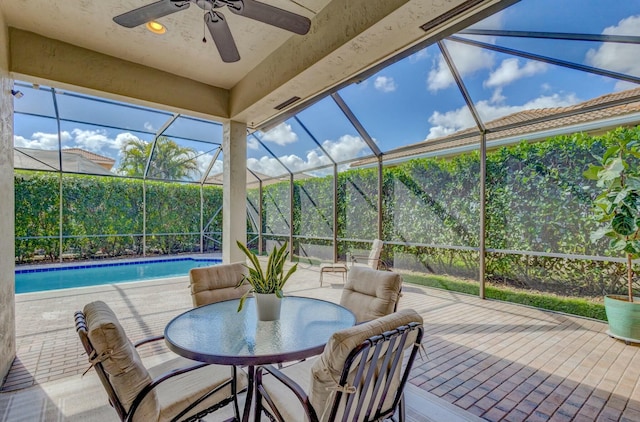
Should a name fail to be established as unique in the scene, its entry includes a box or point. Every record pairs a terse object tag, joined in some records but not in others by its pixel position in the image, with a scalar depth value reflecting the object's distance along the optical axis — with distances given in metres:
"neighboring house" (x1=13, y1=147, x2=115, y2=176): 7.74
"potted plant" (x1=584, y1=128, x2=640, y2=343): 3.49
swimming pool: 7.61
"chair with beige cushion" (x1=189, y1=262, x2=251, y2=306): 2.65
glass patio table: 1.58
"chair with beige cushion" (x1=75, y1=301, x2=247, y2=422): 1.33
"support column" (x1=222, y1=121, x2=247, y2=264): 4.94
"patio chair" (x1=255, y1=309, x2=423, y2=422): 1.25
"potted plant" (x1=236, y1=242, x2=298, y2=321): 2.06
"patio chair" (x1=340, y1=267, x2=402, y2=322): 2.33
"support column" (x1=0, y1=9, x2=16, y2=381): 2.78
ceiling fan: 2.12
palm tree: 9.33
